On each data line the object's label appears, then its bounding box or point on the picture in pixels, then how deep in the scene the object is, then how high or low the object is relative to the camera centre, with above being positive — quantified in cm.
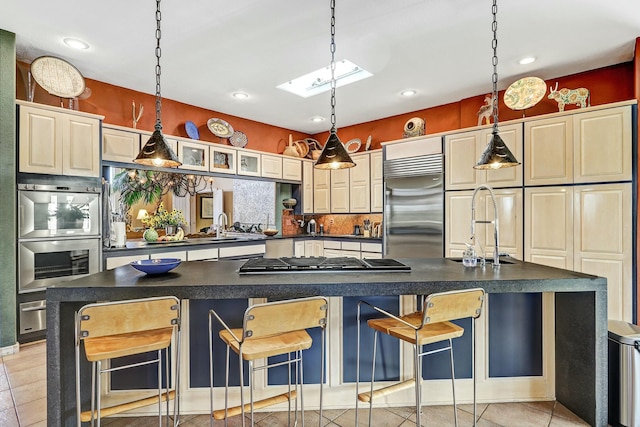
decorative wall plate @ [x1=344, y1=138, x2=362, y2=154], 592 +120
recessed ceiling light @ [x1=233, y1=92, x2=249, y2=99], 447 +158
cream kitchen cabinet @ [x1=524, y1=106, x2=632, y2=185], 329 +67
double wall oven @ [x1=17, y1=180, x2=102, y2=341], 318 -26
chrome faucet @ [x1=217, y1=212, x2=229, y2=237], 526 -17
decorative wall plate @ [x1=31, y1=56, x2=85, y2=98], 332 +139
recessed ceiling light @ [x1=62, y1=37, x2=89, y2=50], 310 +159
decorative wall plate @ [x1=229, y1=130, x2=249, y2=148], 534 +118
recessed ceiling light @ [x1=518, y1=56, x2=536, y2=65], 347 +159
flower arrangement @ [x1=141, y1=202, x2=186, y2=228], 450 -6
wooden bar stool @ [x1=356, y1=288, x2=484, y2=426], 172 -65
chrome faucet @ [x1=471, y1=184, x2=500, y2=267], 234 -21
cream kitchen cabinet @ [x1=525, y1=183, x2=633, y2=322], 326 -21
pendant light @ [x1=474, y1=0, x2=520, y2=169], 244 +42
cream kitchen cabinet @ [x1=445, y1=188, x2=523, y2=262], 392 -10
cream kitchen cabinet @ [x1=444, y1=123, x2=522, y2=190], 393 +67
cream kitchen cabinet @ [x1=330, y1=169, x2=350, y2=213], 582 +38
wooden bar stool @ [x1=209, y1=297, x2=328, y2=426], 156 -54
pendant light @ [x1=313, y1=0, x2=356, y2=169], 257 +44
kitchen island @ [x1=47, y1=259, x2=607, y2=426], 178 -44
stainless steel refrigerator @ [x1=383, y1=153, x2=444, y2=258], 458 +8
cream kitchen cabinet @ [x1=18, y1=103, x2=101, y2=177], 320 +72
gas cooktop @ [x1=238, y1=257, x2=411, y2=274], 217 -35
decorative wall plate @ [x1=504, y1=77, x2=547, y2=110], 382 +138
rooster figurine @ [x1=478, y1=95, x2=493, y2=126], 428 +129
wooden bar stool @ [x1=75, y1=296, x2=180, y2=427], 152 -53
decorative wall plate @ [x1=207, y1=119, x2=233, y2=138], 510 +131
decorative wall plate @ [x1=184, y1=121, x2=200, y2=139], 483 +121
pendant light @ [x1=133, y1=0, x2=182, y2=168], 231 +43
